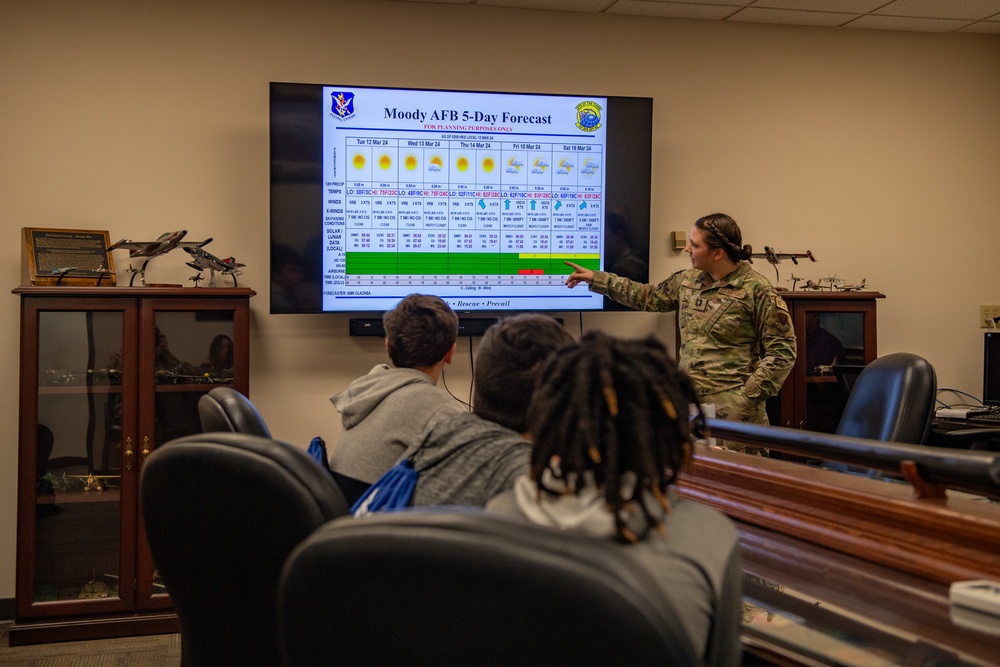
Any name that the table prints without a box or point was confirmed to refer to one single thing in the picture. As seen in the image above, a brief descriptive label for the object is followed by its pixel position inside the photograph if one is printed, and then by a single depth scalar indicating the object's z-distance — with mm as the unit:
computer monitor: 3955
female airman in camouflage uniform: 3195
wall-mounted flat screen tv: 3459
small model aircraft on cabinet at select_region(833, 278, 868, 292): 3893
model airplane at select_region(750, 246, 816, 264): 3861
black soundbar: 3576
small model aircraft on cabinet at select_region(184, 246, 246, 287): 3322
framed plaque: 3221
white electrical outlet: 4230
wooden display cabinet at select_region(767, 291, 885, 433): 3705
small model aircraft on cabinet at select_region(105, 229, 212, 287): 3264
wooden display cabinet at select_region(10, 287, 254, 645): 3148
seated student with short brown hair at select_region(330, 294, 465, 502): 1759
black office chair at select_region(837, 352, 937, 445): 2494
